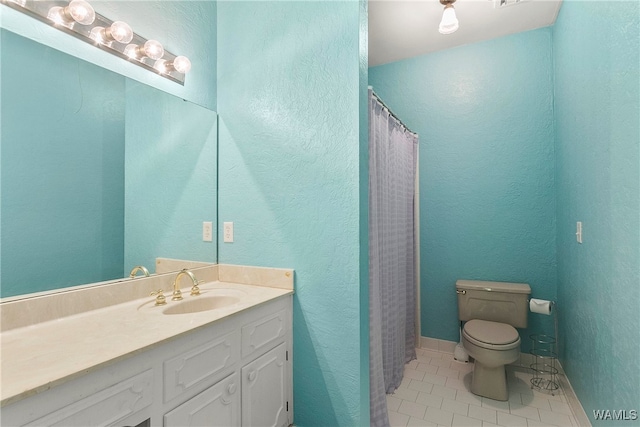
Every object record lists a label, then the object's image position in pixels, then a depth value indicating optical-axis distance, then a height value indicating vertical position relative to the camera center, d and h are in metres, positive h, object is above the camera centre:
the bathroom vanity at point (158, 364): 0.75 -0.43
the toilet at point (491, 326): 1.96 -0.77
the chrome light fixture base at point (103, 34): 1.13 +0.77
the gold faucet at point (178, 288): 1.44 -0.32
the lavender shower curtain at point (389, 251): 1.68 -0.22
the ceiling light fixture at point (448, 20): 2.01 +1.30
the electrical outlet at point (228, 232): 1.80 -0.07
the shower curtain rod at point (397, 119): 1.80 +0.74
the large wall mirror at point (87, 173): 1.07 +0.20
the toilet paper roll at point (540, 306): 2.16 -0.62
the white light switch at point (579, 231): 1.74 -0.07
